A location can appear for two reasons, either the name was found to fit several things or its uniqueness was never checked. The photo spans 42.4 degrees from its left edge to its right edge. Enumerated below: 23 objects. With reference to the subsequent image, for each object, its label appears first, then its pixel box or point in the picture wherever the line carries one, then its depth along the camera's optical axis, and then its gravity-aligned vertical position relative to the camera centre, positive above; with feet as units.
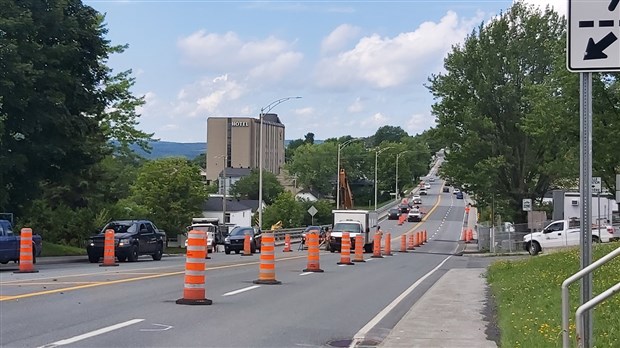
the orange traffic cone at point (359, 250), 107.52 -5.23
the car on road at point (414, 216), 331.36 -1.75
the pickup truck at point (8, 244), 80.12 -3.58
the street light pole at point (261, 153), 180.24 +12.93
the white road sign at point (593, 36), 21.36 +4.81
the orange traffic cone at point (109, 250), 87.92 -4.51
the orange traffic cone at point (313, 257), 77.82 -4.55
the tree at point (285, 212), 296.30 -0.40
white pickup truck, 135.03 -3.86
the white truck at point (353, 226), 145.89 -2.75
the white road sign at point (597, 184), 92.86 +3.45
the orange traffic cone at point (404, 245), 157.21 -6.49
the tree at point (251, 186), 469.98 +14.77
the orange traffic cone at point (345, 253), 95.40 -4.94
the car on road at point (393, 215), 352.90 -1.27
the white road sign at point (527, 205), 146.51 +1.54
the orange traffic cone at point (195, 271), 45.37 -3.51
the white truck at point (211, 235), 153.89 -4.92
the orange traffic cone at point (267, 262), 59.98 -4.00
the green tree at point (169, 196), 212.02 +3.89
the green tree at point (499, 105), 176.96 +24.51
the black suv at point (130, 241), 97.81 -3.97
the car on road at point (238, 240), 144.36 -5.34
